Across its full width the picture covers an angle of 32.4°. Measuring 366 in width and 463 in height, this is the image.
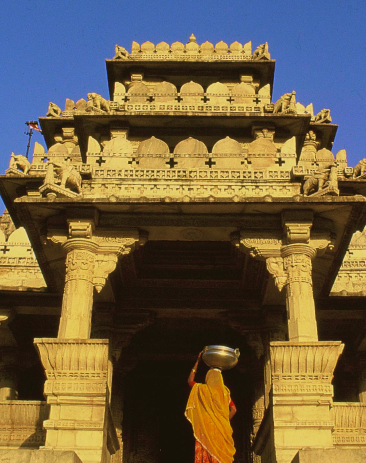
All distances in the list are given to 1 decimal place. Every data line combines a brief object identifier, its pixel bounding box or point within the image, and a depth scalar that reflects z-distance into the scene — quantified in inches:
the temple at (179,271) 493.4
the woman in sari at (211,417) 459.2
